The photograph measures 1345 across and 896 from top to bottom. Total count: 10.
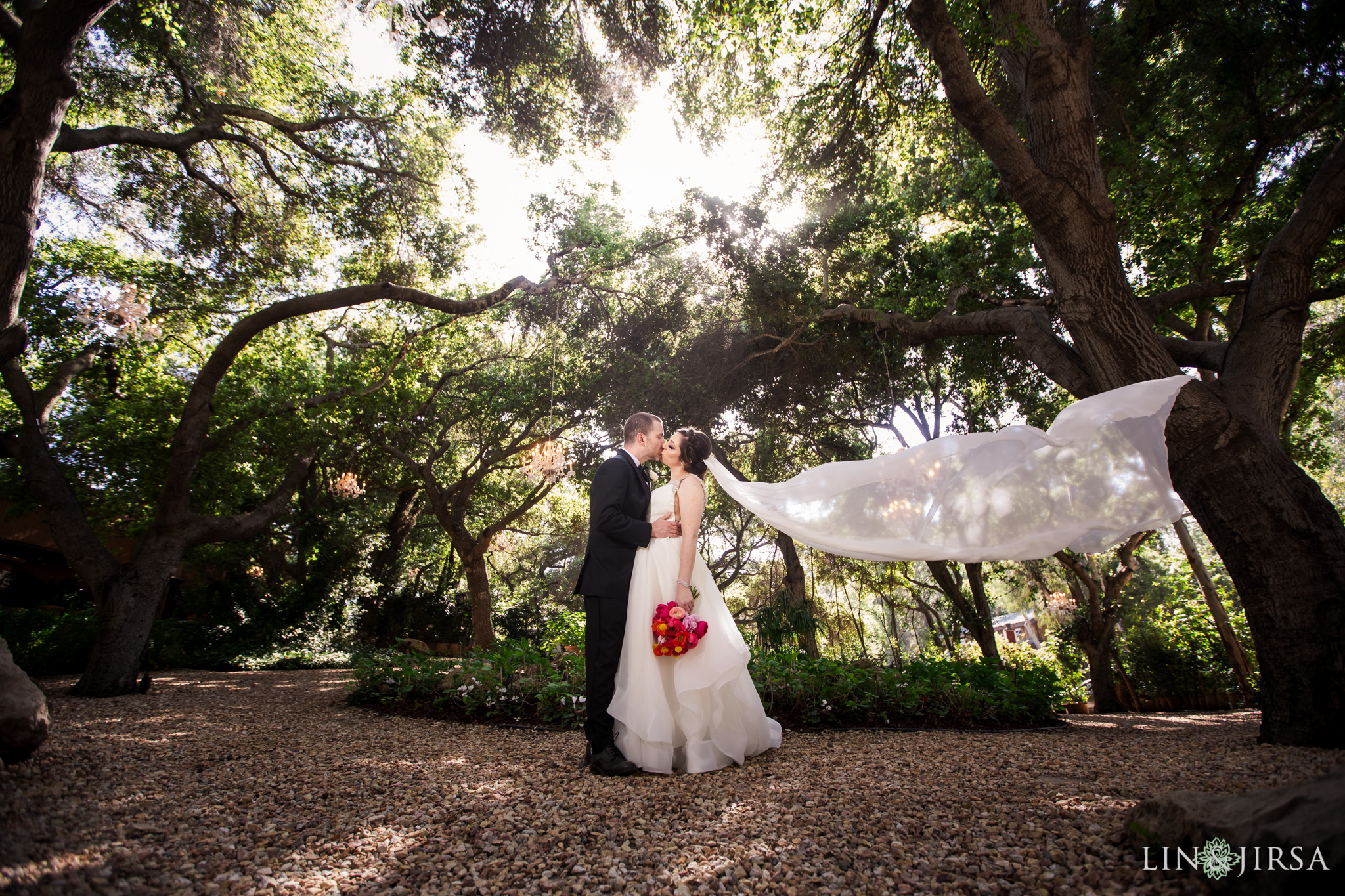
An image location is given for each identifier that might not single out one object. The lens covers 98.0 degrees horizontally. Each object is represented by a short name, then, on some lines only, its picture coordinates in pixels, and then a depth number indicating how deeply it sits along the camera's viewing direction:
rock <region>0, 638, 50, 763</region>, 2.54
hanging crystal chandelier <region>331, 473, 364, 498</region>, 10.98
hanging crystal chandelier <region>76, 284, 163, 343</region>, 7.43
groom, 3.61
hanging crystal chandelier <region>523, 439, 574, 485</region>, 9.40
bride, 3.54
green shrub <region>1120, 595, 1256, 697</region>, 10.11
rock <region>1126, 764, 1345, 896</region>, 1.33
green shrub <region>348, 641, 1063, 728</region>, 5.57
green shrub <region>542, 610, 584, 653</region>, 9.51
